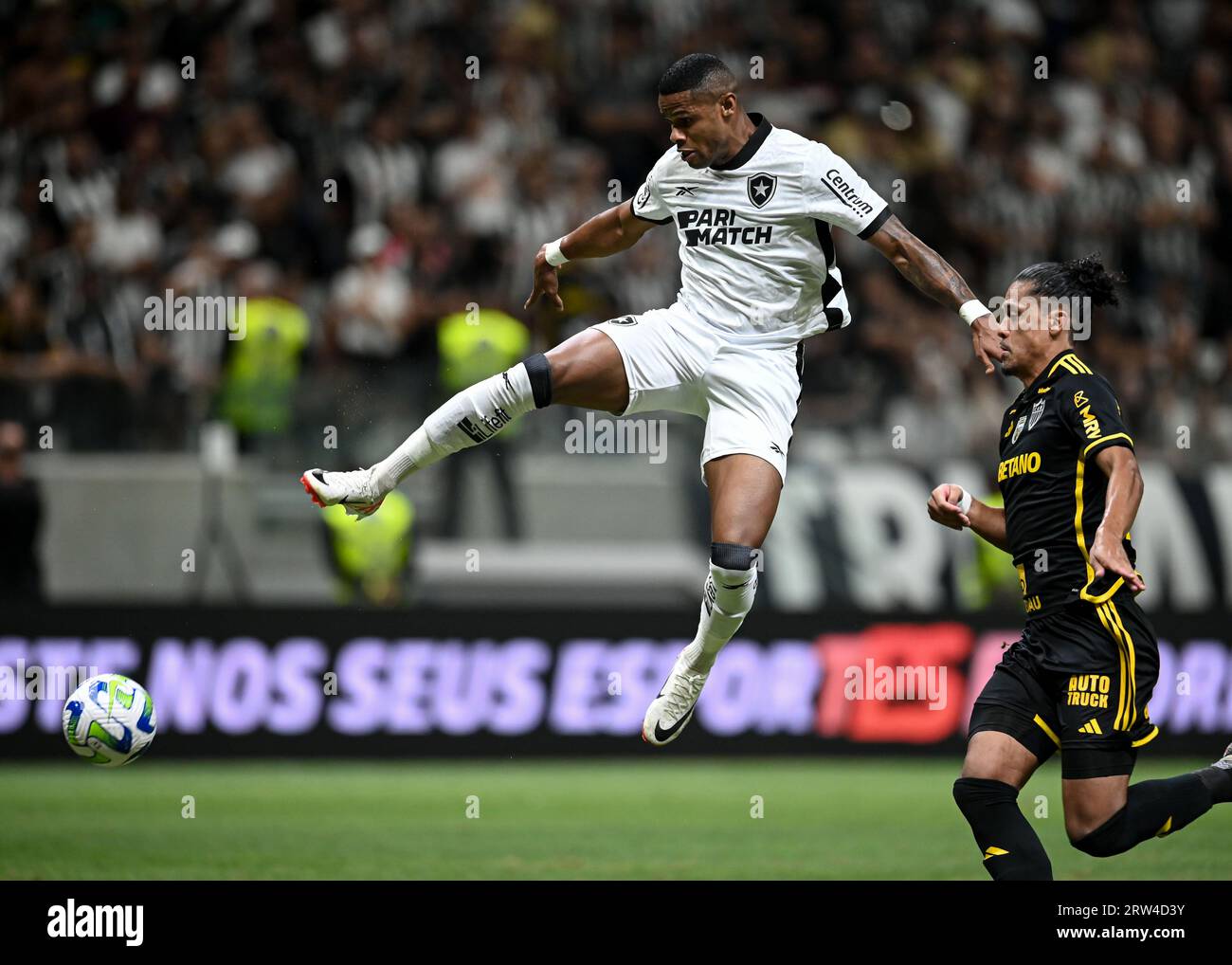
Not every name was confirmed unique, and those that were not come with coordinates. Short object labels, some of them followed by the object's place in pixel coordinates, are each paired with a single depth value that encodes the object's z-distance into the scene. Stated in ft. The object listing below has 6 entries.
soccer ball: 28.27
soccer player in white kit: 26.27
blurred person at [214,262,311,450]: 44.68
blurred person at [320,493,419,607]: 45.85
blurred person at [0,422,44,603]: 44.42
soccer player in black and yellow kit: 22.27
